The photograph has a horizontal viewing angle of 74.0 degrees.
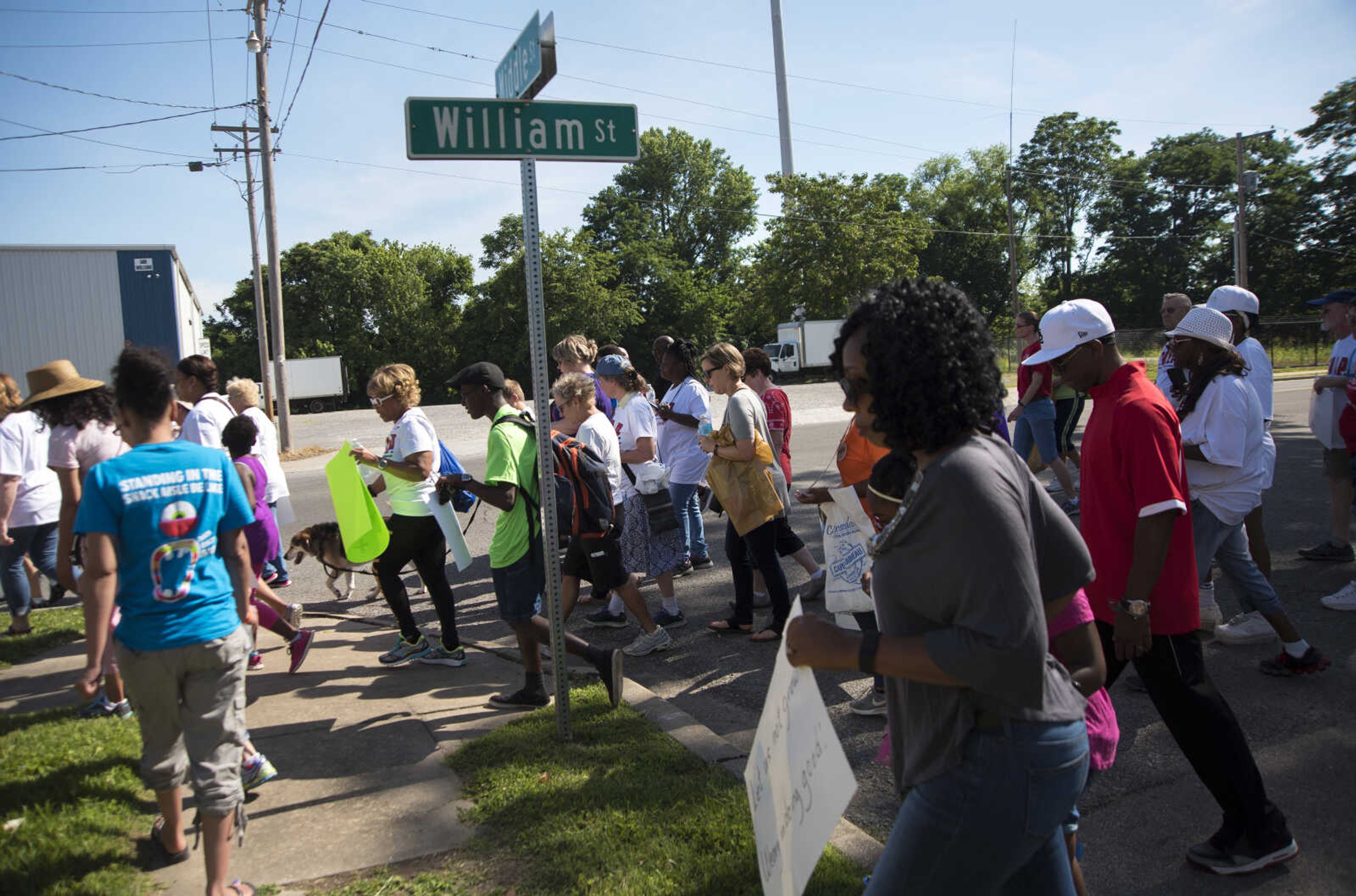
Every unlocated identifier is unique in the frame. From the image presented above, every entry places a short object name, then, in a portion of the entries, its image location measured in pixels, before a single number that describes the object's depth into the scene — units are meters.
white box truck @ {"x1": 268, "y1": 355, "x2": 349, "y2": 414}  44.88
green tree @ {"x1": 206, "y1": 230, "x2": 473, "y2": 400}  52.47
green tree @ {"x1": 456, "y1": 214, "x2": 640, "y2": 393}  48.25
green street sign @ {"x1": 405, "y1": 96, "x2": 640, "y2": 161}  3.58
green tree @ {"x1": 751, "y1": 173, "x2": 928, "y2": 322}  41.84
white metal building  19.47
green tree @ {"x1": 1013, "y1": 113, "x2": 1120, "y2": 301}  62.38
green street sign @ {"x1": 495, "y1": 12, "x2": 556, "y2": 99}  3.48
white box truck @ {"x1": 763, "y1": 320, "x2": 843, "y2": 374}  41.25
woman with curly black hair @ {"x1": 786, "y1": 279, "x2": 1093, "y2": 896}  1.55
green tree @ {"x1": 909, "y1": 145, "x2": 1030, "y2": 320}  62.88
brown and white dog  6.10
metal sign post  3.77
